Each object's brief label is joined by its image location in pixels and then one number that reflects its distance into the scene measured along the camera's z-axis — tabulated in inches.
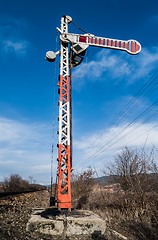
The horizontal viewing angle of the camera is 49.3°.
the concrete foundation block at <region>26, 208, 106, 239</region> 147.5
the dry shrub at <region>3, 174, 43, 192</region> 821.2
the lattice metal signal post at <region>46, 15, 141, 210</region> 234.7
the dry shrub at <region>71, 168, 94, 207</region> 529.7
